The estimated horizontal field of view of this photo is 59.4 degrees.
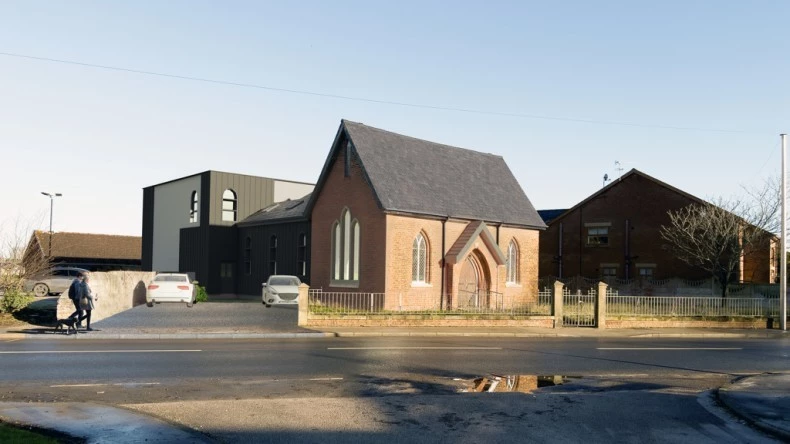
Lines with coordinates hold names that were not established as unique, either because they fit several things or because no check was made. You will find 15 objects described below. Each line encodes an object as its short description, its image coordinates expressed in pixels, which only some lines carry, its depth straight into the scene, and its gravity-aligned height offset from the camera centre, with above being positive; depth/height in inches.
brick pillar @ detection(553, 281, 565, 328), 1079.0 -68.5
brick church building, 1194.0 +55.9
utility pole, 1078.1 -25.4
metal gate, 1112.2 -79.9
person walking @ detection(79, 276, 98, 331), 787.4 -52.3
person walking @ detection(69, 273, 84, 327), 783.7 -45.1
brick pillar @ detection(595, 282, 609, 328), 1081.4 -77.1
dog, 783.7 -80.7
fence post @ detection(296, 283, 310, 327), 937.5 -69.2
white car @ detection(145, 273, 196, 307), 1181.1 -65.2
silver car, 1505.9 -67.9
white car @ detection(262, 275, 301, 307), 1245.7 -63.9
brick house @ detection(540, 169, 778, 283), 1795.0 +62.2
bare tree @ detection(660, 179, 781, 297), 1573.6 +63.3
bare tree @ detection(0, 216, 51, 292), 908.0 -21.5
